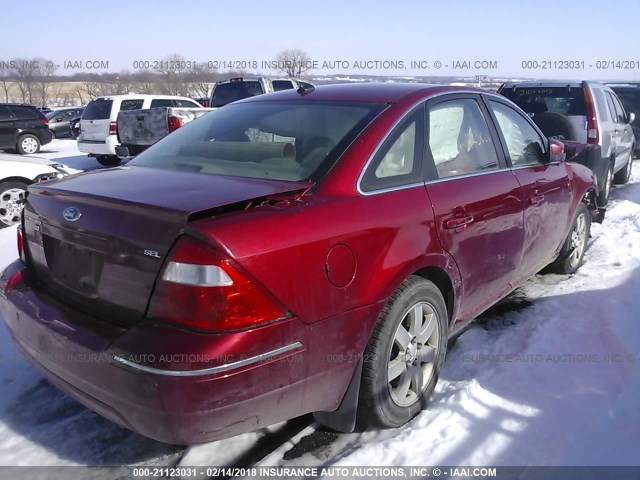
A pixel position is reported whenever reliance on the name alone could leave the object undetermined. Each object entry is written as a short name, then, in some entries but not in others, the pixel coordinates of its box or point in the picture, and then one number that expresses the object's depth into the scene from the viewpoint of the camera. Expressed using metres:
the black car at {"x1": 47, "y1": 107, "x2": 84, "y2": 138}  22.47
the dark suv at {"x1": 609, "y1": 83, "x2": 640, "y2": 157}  13.16
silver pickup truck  10.09
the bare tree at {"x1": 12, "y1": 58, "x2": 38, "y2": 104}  37.00
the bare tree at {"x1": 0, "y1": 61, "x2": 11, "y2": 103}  31.17
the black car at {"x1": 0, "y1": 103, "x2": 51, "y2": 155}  15.59
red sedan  1.90
